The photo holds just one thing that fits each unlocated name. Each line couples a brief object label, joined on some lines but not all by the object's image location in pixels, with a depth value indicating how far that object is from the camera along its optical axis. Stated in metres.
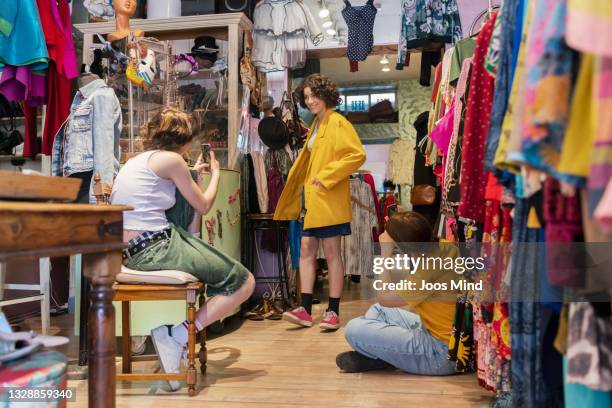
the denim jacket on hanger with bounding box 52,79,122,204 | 2.82
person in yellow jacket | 3.46
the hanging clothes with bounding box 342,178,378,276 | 5.17
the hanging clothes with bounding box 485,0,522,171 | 1.34
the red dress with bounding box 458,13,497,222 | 1.68
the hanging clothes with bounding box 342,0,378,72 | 4.76
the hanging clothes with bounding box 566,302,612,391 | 1.00
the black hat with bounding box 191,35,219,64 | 4.14
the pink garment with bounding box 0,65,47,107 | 3.09
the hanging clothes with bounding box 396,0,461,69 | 3.80
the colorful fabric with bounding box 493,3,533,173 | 1.05
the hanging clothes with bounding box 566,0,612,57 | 0.84
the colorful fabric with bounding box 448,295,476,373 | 2.19
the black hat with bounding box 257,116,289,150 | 4.20
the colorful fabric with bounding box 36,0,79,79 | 3.62
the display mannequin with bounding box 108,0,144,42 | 3.57
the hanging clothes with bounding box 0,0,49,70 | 3.00
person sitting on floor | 2.40
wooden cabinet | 4.05
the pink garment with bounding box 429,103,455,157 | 2.53
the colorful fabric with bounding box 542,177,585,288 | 1.09
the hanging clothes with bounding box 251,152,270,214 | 4.07
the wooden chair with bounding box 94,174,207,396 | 2.24
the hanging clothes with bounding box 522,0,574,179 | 0.93
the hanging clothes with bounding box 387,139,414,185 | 7.93
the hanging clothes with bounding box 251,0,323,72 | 4.62
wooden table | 1.16
